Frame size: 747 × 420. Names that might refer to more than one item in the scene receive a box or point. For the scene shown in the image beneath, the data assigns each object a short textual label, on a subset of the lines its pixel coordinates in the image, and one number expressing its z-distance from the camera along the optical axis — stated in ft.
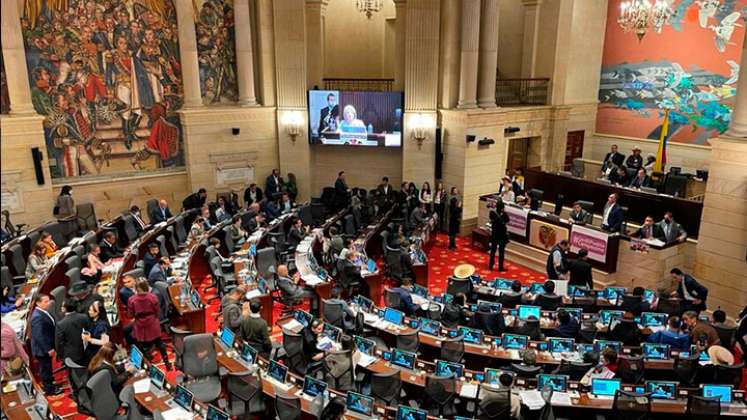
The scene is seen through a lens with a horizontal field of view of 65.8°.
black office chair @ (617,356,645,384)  26.58
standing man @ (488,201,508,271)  48.06
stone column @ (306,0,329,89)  62.80
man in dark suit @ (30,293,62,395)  28.07
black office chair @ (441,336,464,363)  28.14
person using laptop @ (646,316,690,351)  29.50
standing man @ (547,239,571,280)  39.72
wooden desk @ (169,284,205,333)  33.30
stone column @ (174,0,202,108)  56.18
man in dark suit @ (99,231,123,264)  41.68
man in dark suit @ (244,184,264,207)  57.98
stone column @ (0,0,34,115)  48.52
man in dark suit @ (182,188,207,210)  55.11
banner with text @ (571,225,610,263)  43.50
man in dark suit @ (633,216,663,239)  42.63
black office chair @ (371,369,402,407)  24.77
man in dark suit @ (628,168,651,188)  54.80
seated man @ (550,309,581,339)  30.30
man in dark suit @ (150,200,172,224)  50.01
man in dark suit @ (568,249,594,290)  38.11
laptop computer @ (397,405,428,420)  21.81
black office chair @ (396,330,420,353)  29.27
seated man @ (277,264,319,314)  35.78
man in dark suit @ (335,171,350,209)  59.57
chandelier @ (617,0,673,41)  53.67
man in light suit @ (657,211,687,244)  42.52
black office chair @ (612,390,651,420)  23.91
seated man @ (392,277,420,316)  33.65
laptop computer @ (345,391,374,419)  22.94
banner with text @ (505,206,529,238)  50.29
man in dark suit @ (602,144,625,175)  62.59
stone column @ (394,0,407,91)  60.95
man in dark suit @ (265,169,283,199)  60.54
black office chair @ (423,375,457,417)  24.50
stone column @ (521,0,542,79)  65.96
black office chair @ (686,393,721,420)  23.48
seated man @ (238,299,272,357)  28.35
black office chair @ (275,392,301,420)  21.89
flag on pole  58.95
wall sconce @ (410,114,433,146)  59.21
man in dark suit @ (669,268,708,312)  35.01
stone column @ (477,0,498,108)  58.34
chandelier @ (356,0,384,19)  64.44
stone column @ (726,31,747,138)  37.93
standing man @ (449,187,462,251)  53.83
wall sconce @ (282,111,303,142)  61.57
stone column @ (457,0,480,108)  57.00
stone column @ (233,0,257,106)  58.85
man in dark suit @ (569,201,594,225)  46.41
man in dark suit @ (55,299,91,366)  27.20
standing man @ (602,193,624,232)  44.19
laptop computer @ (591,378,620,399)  25.57
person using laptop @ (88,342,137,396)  23.56
